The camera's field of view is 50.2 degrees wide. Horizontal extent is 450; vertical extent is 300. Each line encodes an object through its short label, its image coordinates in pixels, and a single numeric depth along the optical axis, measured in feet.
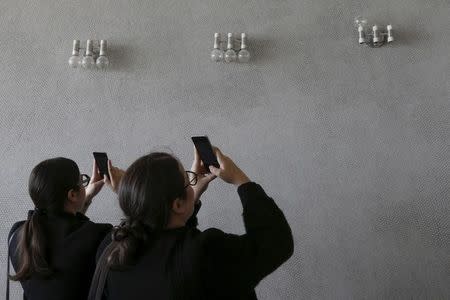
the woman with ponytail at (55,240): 4.19
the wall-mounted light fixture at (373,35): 7.14
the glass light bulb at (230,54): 7.21
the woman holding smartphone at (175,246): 3.33
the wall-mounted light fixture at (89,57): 7.30
